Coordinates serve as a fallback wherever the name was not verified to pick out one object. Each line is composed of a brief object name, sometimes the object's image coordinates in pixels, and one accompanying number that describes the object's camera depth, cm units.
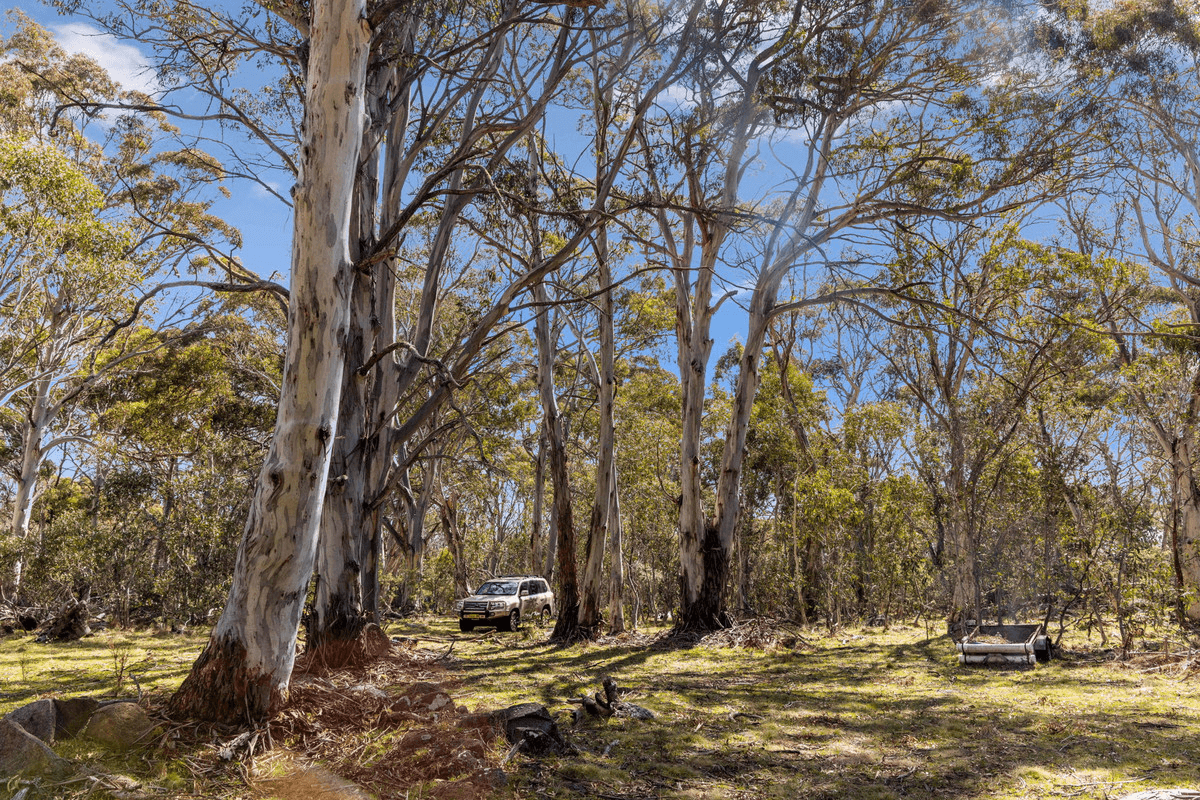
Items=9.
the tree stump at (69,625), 1261
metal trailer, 949
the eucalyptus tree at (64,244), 1254
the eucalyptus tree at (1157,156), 1237
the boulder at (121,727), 407
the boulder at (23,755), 356
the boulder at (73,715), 409
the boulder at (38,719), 395
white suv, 1677
